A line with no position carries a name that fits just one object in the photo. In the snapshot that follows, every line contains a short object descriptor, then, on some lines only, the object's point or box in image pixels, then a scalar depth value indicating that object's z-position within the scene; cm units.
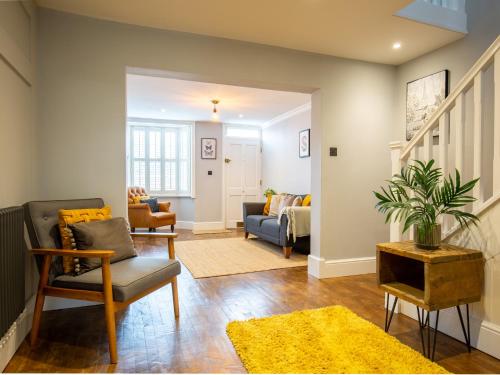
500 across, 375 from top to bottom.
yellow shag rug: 171
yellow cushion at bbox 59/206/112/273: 206
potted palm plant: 191
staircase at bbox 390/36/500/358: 189
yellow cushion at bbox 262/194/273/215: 566
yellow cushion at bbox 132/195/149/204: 616
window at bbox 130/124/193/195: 695
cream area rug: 374
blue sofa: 436
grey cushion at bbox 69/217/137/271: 208
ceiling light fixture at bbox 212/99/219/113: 515
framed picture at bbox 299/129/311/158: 543
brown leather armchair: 592
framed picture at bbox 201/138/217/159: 692
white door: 714
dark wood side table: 179
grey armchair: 182
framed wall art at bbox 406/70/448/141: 316
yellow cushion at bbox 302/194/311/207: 463
